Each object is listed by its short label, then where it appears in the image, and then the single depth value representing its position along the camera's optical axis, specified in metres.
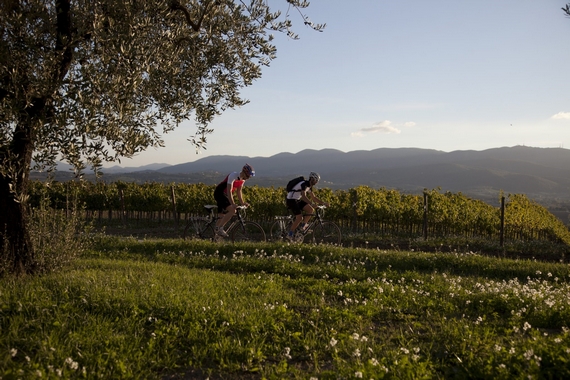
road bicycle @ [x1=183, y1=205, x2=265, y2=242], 13.59
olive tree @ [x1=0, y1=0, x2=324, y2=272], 6.73
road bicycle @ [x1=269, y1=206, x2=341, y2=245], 14.20
